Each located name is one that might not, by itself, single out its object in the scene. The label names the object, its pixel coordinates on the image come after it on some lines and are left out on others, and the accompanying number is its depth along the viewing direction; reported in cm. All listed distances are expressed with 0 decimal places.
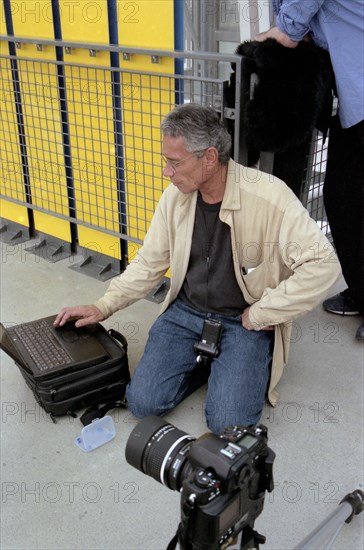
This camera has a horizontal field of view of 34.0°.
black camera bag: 217
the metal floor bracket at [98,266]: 335
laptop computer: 219
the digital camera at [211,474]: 106
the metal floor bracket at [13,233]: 382
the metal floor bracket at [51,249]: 360
